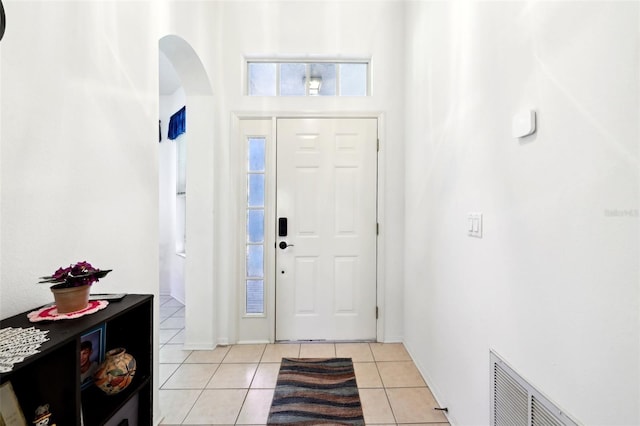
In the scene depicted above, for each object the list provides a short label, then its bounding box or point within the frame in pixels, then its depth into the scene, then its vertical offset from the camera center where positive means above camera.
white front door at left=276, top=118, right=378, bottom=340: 2.76 -0.19
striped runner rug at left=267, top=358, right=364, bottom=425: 1.74 -1.26
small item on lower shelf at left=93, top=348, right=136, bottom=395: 1.00 -0.58
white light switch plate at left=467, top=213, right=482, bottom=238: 1.42 -0.08
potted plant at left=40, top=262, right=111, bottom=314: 0.91 -0.25
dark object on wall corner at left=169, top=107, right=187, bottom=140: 3.83 +1.14
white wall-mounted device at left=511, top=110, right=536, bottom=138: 1.05 +0.32
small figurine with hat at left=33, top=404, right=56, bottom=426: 0.74 -0.54
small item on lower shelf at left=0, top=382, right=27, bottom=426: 0.68 -0.48
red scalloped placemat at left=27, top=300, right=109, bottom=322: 0.89 -0.34
